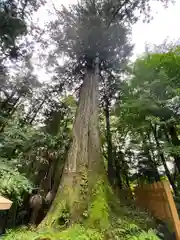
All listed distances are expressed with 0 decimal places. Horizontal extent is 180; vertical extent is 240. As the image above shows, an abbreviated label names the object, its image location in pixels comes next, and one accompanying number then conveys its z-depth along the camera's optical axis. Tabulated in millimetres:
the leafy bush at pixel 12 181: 2812
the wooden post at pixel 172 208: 2641
